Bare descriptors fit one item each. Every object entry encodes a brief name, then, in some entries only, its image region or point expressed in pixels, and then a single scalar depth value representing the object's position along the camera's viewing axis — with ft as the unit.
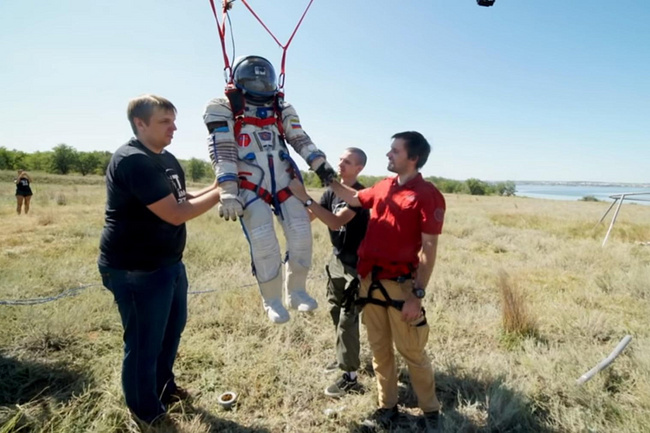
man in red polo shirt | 9.20
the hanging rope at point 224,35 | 8.53
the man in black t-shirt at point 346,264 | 11.43
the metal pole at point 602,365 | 11.29
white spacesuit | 8.49
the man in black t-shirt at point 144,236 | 7.66
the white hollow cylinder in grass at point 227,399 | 10.66
